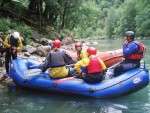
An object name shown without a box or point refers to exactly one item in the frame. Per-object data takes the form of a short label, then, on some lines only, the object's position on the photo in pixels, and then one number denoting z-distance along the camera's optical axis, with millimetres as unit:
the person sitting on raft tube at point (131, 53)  4387
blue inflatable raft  4321
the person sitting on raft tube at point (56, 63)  4503
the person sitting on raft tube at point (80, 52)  4760
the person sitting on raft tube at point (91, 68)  4305
